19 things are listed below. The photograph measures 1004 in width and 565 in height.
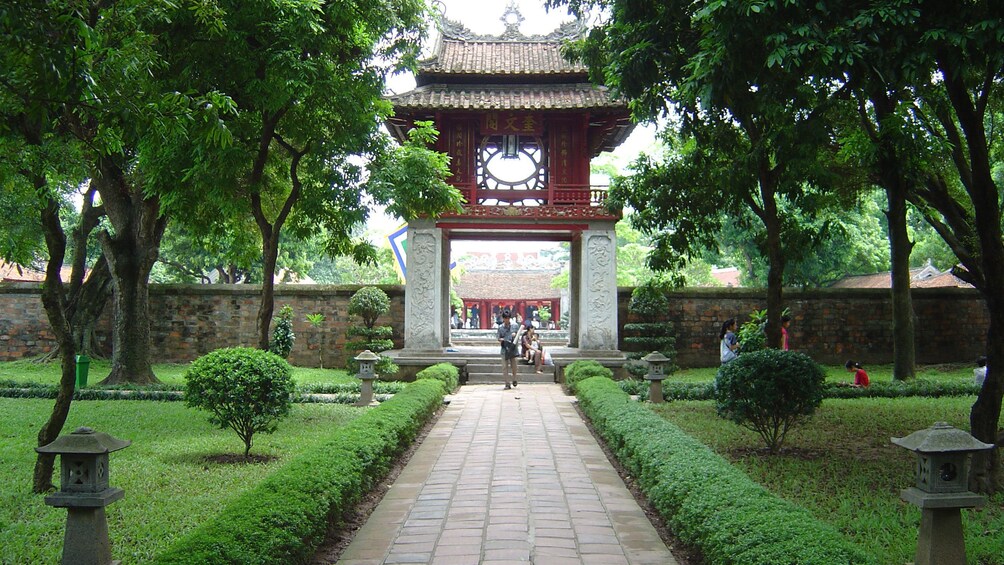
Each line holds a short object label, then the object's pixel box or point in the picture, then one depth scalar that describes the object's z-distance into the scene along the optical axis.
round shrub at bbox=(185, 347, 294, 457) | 7.59
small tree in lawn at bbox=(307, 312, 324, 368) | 20.48
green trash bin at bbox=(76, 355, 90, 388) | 14.20
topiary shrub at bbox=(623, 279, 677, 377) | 18.88
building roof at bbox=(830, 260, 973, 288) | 27.48
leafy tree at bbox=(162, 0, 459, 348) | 9.18
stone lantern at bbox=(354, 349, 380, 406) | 12.21
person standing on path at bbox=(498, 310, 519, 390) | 15.16
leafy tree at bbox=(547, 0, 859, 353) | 6.37
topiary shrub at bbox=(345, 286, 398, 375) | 18.19
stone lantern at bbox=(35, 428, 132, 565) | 3.85
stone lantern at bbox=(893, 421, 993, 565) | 4.00
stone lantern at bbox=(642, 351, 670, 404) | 12.52
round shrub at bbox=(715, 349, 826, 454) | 7.74
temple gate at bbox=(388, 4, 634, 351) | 17.17
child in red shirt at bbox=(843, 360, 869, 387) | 14.23
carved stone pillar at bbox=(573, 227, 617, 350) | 17.39
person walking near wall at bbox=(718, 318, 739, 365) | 12.89
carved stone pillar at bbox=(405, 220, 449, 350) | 17.14
